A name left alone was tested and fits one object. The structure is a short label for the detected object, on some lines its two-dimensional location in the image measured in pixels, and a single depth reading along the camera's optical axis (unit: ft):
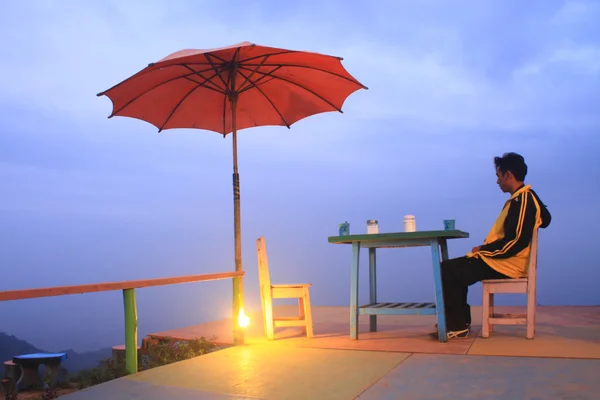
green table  14.94
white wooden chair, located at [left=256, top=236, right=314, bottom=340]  16.17
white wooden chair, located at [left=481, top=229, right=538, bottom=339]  14.88
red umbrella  15.33
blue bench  14.85
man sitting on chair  15.12
